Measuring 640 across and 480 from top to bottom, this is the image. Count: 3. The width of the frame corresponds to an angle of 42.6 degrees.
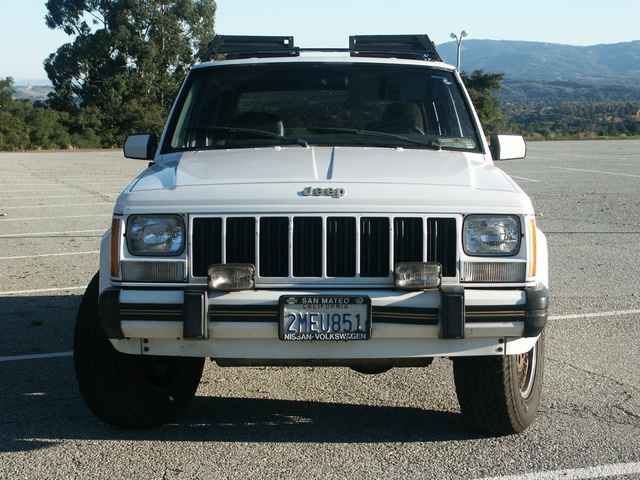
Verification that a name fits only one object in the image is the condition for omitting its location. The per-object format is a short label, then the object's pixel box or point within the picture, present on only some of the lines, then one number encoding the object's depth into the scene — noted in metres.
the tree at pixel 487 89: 54.09
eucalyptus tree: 53.22
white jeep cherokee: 3.51
